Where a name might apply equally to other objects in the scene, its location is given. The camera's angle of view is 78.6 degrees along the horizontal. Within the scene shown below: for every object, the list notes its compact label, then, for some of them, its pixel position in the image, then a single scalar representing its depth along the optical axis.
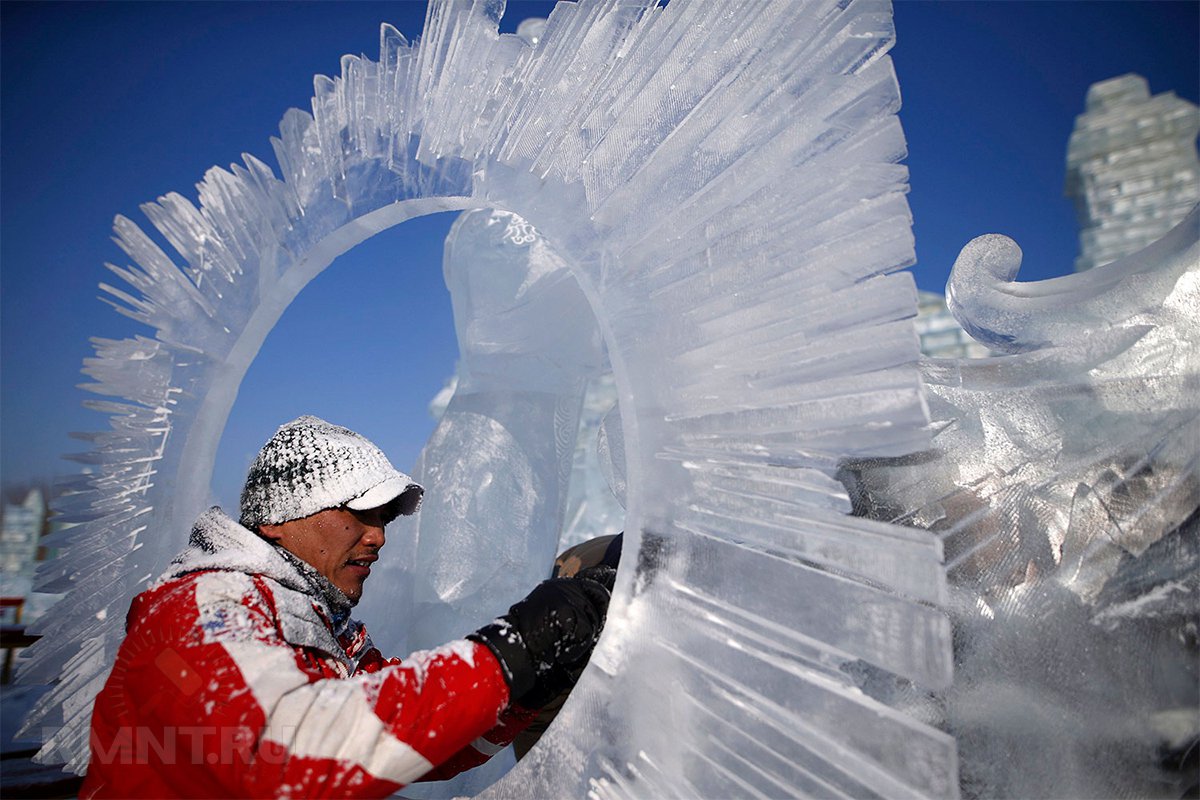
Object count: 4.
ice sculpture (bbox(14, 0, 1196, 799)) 1.01
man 0.97
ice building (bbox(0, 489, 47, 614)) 13.66
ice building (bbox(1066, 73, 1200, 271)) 9.73
